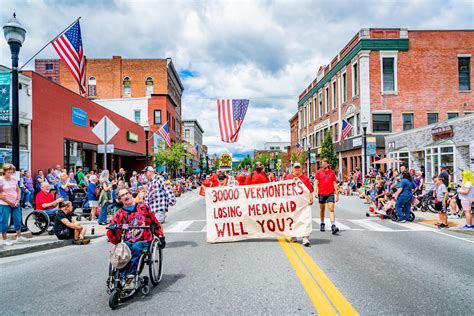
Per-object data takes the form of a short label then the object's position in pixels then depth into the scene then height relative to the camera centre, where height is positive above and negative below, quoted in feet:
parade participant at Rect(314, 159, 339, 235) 33.30 -2.29
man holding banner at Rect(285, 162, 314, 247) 27.76 -1.49
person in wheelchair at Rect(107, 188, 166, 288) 16.14 -2.97
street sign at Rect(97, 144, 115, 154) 40.71 +1.81
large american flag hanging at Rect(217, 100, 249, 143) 65.10 +8.22
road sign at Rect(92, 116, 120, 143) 40.19 +3.73
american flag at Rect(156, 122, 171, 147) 101.99 +8.63
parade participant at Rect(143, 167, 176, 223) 27.89 -2.50
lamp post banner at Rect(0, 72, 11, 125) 36.78 +7.32
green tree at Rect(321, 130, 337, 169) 143.34 +4.16
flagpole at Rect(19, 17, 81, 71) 34.36 +11.14
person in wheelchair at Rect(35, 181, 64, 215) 35.22 -3.49
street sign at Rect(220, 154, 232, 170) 131.85 +0.72
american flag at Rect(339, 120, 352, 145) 116.06 +9.94
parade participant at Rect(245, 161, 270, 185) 33.55 -1.30
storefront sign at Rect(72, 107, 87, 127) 76.13 +10.14
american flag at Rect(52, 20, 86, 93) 36.70 +11.70
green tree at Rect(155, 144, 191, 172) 140.67 +2.56
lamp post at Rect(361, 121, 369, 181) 90.32 +6.09
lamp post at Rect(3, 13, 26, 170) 32.91 +10.03
